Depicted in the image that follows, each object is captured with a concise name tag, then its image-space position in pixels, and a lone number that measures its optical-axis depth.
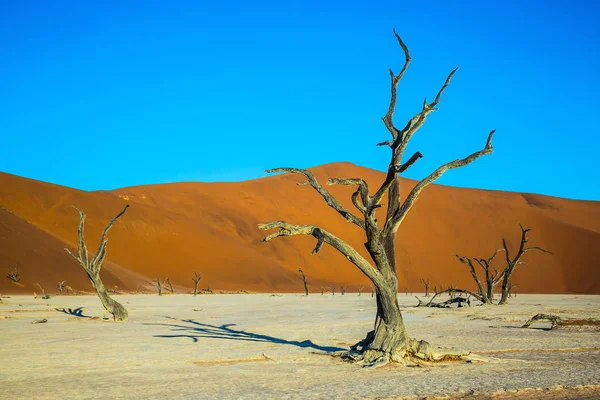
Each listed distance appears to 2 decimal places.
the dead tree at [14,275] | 44.53
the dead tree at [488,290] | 30.67
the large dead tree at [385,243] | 10.82
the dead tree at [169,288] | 52.24
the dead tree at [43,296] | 36.92
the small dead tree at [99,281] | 20.62
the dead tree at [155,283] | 57.50
